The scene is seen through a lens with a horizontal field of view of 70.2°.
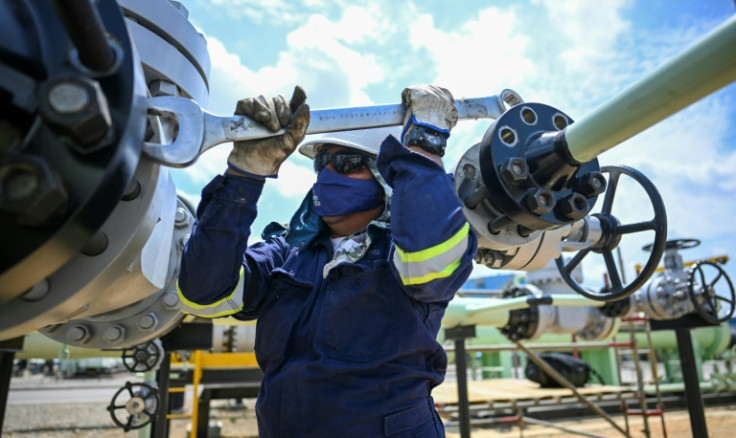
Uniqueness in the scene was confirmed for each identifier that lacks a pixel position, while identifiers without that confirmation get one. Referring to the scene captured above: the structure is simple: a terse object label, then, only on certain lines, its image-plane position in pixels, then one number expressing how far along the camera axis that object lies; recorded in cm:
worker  118
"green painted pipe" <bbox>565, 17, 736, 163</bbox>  74
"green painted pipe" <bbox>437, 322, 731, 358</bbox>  880
